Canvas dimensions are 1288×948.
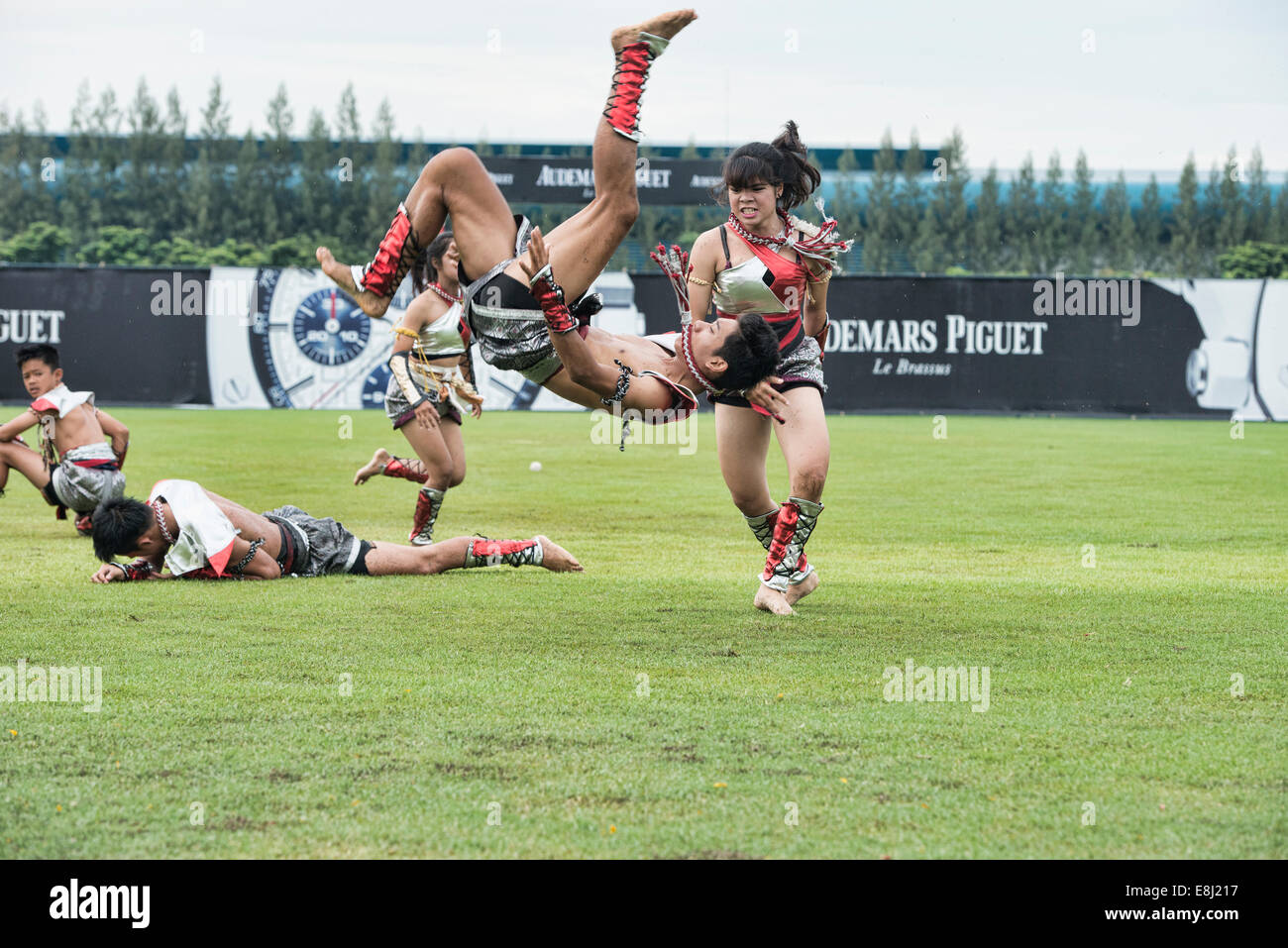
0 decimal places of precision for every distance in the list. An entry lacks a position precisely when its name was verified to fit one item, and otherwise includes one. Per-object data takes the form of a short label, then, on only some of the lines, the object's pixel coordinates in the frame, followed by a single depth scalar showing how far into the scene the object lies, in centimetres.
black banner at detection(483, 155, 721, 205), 3644
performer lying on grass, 770
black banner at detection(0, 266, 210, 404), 2677
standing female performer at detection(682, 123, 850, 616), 709
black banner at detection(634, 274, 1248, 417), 2641
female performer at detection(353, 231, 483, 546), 996
